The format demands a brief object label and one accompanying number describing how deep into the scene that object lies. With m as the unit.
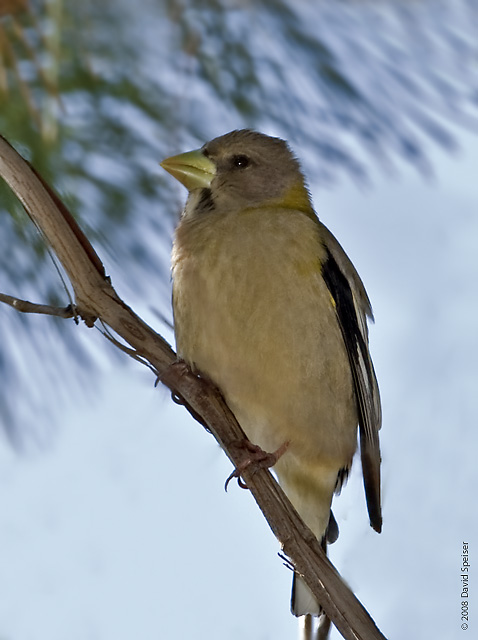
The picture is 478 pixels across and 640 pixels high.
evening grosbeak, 4.04
